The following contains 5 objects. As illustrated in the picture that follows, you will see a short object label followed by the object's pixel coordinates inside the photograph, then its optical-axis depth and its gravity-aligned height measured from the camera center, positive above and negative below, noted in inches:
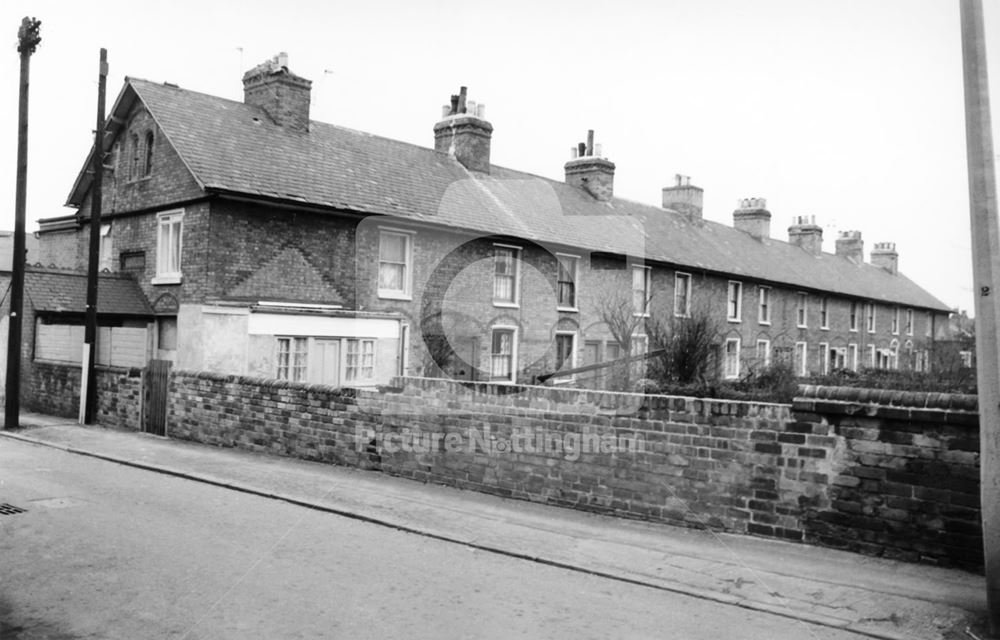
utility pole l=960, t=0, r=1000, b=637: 236.4 +36.4
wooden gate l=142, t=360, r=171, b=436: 655.1 -22.7
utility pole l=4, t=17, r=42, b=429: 679.7 +78.5
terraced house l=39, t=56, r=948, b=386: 732.7 +143.5
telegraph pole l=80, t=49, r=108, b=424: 700.0 +90.4
